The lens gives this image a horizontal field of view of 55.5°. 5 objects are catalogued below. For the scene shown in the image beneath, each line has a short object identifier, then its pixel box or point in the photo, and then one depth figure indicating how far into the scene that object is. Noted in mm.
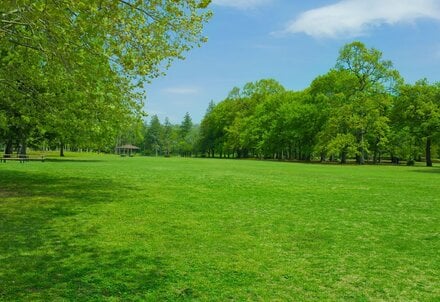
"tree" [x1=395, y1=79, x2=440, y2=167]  57800
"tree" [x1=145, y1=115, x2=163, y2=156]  165750
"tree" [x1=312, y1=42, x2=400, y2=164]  61406
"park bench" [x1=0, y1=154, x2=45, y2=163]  40156
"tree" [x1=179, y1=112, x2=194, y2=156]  151375
